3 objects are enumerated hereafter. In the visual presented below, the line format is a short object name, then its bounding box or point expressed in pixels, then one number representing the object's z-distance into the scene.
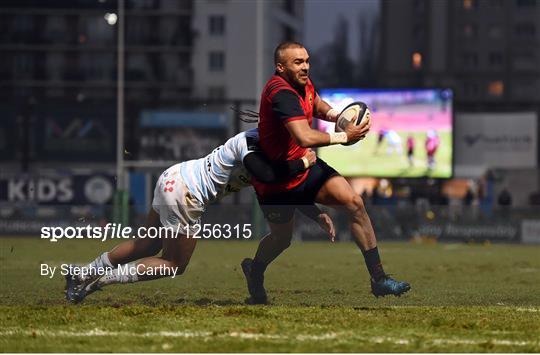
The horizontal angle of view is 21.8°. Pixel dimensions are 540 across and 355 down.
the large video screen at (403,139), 46.69
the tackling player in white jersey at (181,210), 11.46
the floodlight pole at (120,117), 43.20
